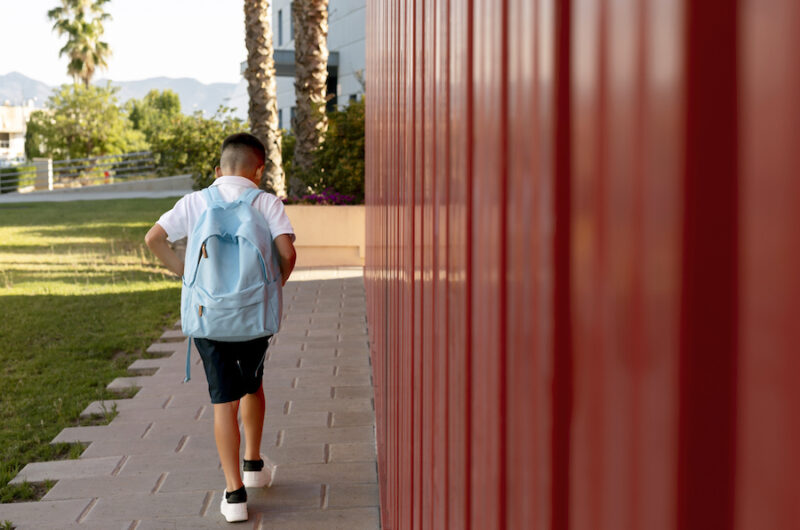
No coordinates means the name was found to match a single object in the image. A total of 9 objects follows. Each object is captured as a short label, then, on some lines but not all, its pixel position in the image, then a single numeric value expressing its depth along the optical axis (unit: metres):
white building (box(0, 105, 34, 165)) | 103.62
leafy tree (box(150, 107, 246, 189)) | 17.84
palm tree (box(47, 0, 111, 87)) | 54.22
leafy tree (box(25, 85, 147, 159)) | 46.03
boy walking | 4.11
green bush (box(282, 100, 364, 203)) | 15.16
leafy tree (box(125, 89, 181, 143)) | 71.56
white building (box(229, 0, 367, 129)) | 31.00
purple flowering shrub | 14.66
